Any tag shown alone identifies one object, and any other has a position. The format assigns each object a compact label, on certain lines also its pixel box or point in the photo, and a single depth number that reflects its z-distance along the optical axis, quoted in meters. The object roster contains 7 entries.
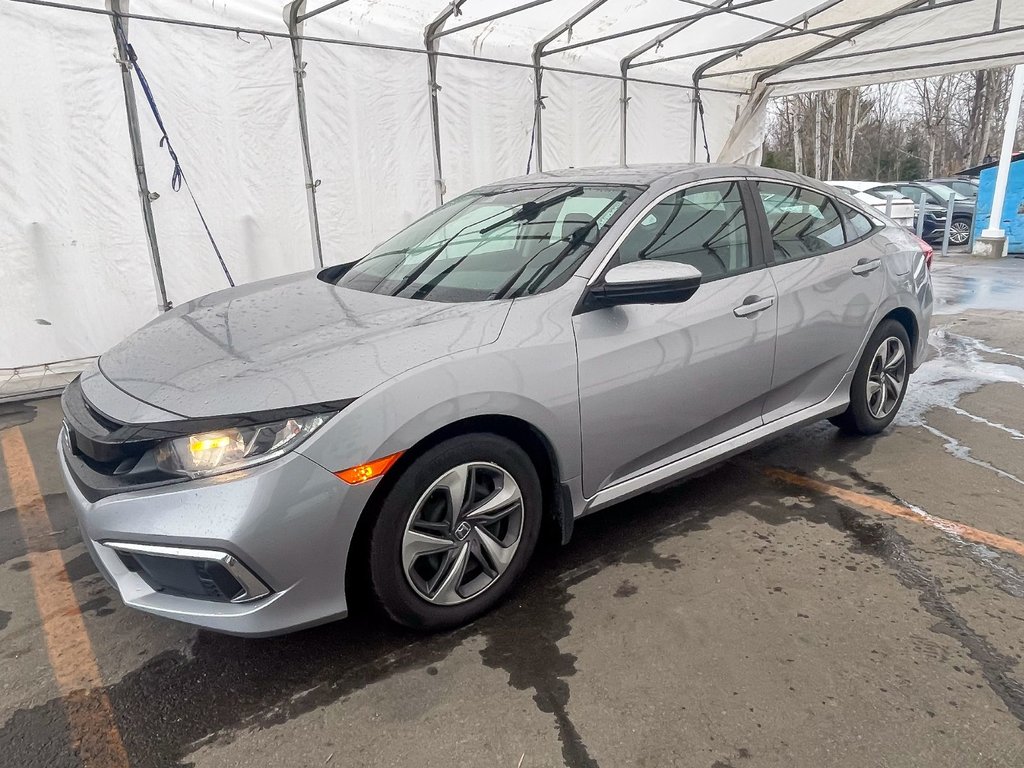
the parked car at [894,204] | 11.91
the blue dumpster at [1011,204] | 12.65
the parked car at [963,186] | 17.61
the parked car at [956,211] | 15.81
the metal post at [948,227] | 13.48
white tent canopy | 5.59
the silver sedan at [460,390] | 2.07
